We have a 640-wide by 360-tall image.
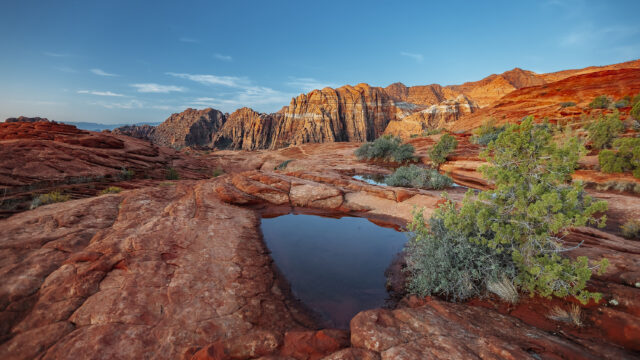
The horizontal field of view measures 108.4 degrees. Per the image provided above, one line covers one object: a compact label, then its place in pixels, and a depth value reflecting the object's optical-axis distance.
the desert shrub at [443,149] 19.90
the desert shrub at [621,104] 22.37
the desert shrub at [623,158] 11.12
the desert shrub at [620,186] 10.29
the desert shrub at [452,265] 4.13
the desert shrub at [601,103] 23.72
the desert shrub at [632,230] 6.46
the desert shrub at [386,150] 23.16
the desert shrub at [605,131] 14.57
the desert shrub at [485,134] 21.56
